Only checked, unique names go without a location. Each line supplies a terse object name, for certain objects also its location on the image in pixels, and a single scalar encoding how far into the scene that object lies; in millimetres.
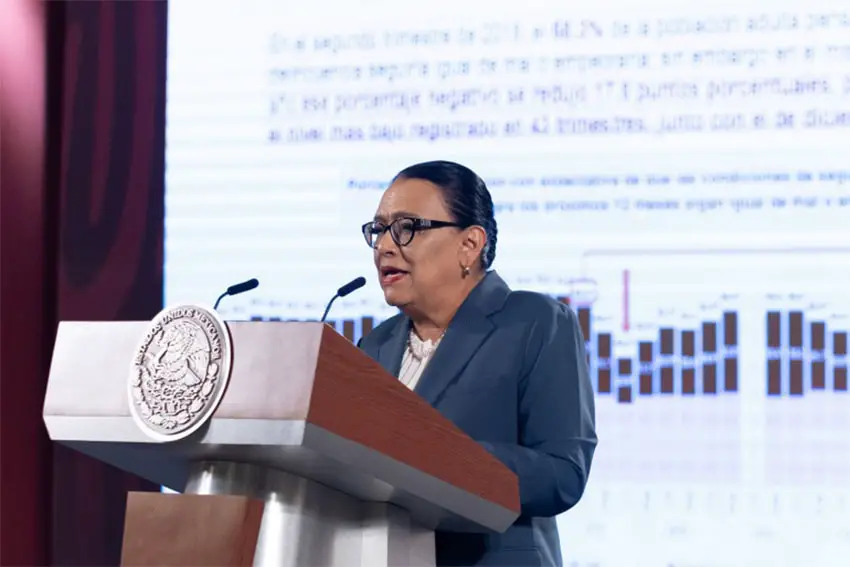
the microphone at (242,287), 5919
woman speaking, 6098
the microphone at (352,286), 6027
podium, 5513
